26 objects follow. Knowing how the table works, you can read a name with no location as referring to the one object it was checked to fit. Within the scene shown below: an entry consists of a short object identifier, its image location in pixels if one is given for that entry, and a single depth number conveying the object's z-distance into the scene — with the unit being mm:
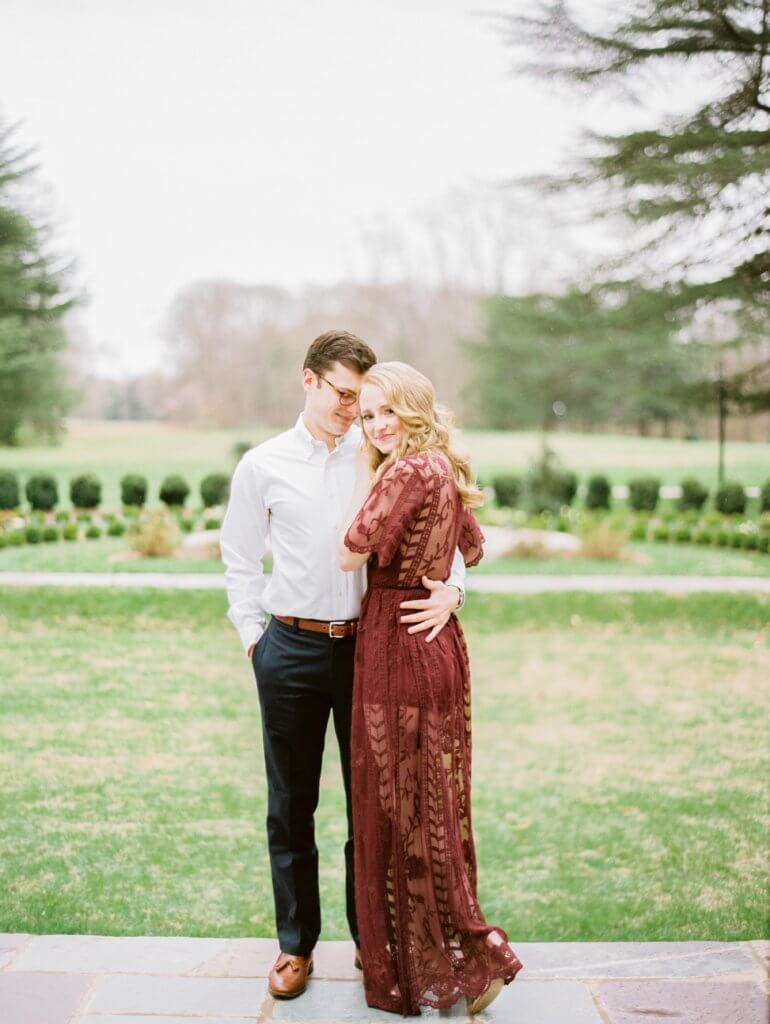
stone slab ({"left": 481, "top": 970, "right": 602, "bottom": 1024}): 2244
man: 2297
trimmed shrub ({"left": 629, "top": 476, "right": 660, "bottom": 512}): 14297
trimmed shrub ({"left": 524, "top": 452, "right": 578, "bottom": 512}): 13320
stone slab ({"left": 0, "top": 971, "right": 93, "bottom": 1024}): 2238
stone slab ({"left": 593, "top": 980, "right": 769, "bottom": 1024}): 2262
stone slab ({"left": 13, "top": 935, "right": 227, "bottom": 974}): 2482
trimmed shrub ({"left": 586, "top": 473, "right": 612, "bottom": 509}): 14609
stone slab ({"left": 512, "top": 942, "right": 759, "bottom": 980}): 2482
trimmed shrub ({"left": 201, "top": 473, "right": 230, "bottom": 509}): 13570
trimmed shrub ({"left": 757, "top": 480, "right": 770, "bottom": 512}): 13289
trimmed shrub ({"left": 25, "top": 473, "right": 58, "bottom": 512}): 13609
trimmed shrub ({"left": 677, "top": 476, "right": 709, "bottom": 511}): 14109
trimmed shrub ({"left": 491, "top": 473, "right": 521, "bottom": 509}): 14141
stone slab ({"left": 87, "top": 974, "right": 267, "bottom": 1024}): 2281
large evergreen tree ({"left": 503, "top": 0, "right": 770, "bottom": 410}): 8906
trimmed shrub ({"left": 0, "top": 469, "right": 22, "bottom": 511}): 13219
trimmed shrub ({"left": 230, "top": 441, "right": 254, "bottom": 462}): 13181
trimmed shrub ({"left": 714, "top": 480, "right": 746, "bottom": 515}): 13664
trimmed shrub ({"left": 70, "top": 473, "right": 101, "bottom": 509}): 13664
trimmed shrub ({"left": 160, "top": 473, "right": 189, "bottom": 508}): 13883
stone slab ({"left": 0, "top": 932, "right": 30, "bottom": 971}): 2520
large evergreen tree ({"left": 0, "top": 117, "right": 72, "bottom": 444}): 13460
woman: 2152
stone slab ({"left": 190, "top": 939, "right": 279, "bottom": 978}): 2479
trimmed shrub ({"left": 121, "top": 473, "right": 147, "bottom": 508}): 13914
